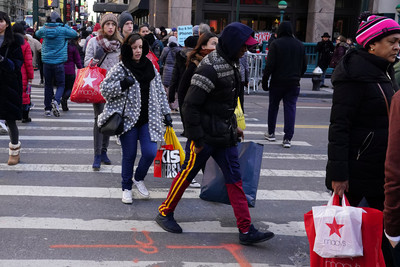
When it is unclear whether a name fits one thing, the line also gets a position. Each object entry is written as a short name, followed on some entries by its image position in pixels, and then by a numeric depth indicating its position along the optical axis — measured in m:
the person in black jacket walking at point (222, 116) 4.41
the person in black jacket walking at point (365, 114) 3.42
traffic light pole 22.40
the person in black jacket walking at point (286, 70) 8.89
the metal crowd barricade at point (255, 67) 17.48
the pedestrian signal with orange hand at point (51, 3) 24.51
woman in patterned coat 5.43
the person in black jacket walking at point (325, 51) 19.61
